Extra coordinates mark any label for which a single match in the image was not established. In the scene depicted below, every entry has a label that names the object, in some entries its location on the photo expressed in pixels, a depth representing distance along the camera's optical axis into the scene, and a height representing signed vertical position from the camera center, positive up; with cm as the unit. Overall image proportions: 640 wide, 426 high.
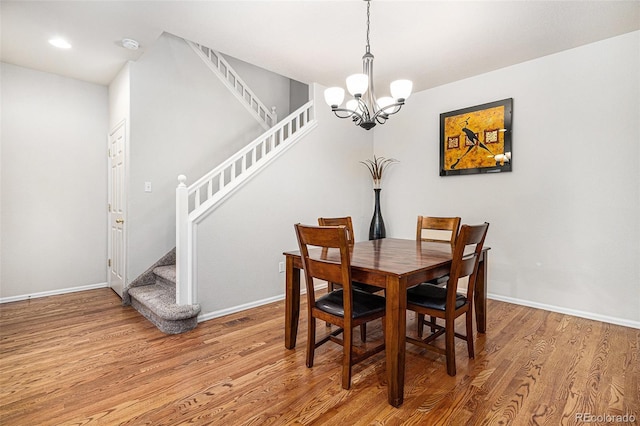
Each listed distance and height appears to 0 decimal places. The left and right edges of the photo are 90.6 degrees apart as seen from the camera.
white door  344 -2
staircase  271 -30
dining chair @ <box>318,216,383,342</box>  274 -17
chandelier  221 +83
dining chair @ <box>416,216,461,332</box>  271 -16
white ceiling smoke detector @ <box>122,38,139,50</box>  286 +151
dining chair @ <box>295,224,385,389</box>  177 -59
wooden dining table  168 -41
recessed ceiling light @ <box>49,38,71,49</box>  288 +153
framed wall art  349 +81
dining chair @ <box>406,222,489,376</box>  188 -59
